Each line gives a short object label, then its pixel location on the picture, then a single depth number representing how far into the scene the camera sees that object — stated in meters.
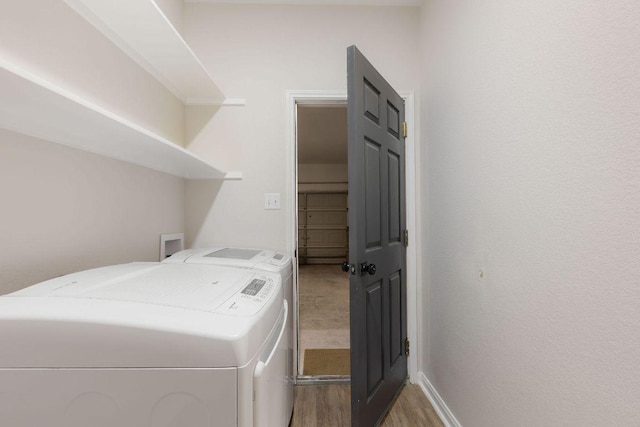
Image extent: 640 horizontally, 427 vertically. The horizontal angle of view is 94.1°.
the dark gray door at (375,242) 1.47
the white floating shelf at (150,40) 1.20
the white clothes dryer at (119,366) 0.68
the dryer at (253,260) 1.51
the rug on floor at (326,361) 2.22
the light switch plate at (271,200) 2.15
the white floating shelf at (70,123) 0.69
